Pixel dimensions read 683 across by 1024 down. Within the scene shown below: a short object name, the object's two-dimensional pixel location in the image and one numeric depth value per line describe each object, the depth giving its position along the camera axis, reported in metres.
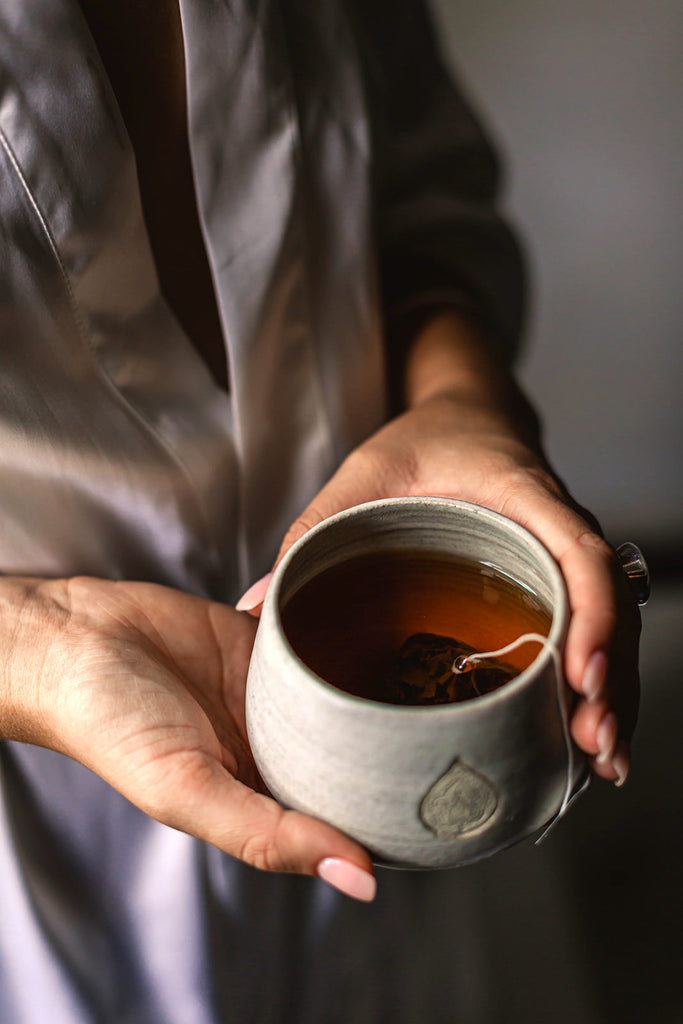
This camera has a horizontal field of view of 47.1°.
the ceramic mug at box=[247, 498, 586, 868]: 0.38
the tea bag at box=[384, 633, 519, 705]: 0.50
